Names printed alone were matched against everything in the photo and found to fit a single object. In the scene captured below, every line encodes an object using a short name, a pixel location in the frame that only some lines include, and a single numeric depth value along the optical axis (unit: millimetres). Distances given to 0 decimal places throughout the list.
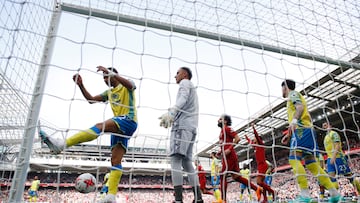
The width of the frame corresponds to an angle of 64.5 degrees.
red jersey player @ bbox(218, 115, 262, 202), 4118
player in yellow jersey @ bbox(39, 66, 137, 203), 2504
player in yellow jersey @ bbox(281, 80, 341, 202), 3039
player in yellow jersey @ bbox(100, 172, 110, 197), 8547
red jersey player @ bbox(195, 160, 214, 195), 6500
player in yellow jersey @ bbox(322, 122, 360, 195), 4582
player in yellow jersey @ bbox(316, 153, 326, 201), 5613
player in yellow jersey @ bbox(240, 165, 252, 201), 8492
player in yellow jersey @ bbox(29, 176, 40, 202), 11055
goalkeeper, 2785
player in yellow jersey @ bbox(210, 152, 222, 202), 6338
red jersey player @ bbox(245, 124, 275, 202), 4830
